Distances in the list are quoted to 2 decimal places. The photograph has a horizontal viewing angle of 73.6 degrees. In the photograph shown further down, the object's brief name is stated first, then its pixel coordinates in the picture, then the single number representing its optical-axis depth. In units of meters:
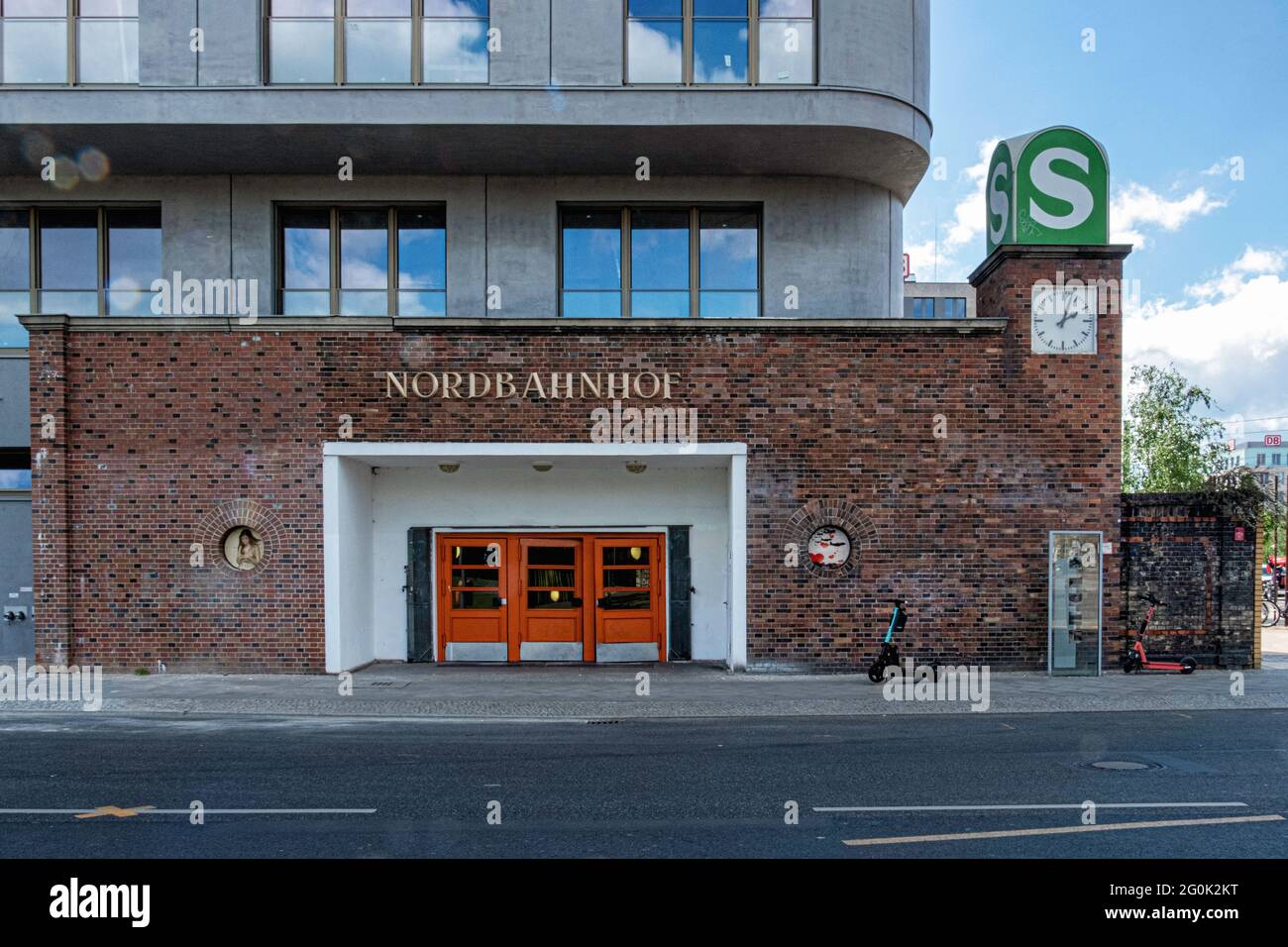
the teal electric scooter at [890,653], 12.34
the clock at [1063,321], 13.52
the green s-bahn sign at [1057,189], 13.67
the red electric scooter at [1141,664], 13.23
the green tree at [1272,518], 16.20
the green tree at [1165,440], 20.80
